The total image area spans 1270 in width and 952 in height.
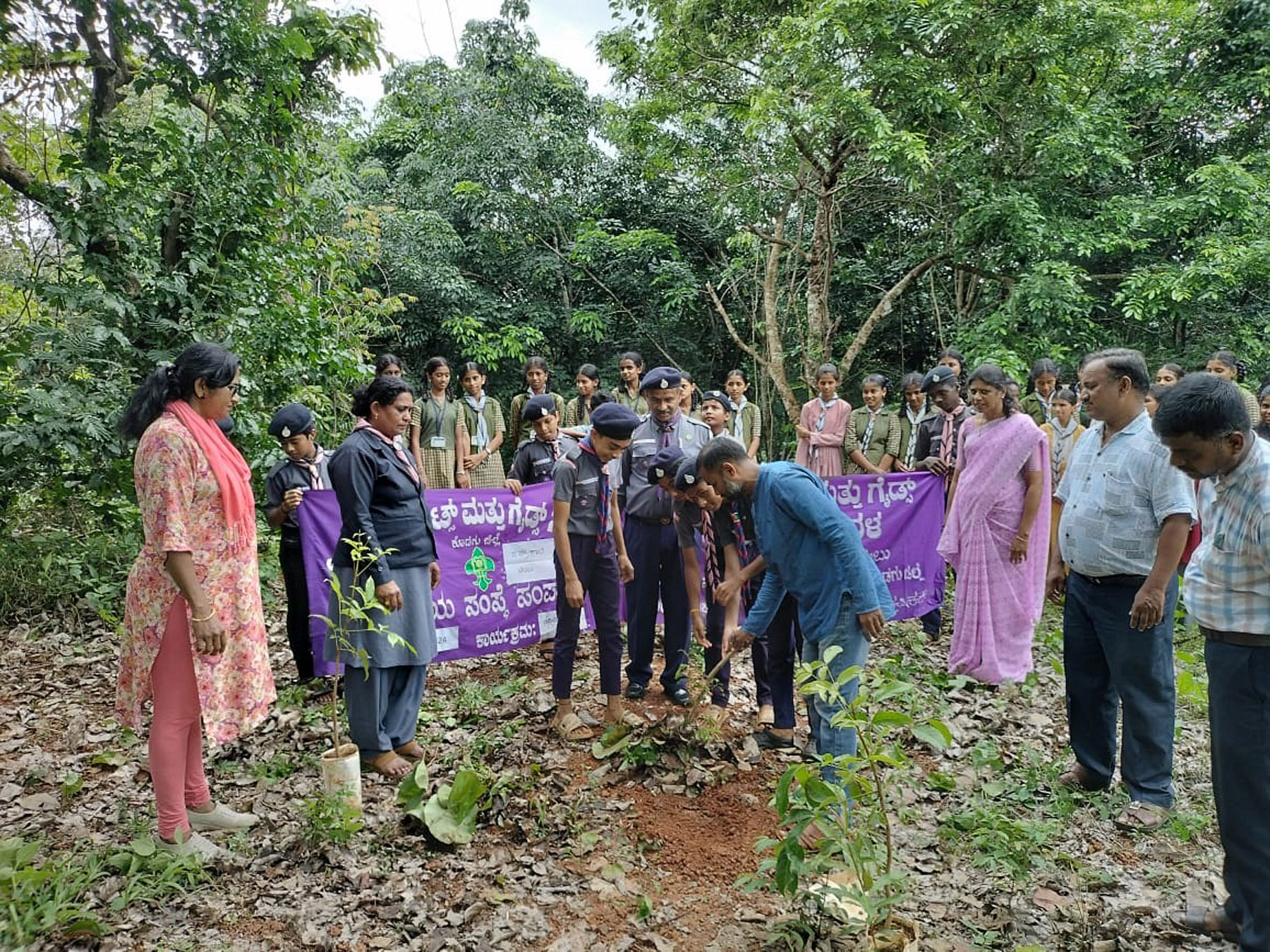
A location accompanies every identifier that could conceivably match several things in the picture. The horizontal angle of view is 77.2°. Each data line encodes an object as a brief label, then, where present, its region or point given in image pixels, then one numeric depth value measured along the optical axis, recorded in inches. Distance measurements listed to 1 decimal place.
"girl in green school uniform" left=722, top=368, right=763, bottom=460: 311.0
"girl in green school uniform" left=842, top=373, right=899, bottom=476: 299.4
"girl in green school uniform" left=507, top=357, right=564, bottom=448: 283.4
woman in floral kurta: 118.9
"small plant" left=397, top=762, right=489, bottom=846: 133.9
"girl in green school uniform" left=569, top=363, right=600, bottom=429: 300.2
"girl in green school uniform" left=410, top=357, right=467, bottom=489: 295.4
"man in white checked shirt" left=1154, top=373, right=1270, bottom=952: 101.7
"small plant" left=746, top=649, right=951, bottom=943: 96.5
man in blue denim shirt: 130.3
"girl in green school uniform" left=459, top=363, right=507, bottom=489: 299.7
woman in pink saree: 196.5
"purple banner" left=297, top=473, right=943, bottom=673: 204.8
